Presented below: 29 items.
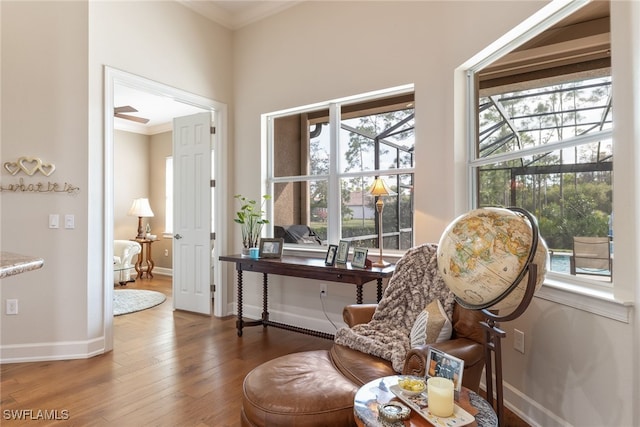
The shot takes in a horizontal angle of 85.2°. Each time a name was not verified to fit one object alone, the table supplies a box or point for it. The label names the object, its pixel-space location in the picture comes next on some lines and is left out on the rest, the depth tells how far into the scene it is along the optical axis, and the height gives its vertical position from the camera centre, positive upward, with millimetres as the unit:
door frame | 3031 +522
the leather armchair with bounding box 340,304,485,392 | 1566 -642
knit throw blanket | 1951 -569
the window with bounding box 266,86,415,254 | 3164 +475
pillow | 1859 -611
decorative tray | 1082 -639
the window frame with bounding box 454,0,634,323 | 1596 +546
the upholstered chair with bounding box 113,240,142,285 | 5566 -640
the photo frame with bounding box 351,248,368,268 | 2805 -348
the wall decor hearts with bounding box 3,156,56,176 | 2746 +390
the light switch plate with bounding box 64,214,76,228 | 2871 -48
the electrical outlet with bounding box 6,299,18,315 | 2748 -721
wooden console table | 2715 -485
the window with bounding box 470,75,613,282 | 1743 +327
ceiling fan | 5559 +1713
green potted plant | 3656 -63
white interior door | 4059 +26
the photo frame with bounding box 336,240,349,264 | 3035 -326
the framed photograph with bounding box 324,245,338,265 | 3057 -357
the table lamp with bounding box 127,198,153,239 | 6271 +92
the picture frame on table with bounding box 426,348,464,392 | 1254 -574
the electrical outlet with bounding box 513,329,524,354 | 2109 -770
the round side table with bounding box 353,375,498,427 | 1117 -668
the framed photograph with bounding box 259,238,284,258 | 3486 -333
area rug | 4273 -1147
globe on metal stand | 1238 -171
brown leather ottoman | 1427 -783
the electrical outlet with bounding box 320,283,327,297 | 3455 -743
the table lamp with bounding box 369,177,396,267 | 2809 +187
